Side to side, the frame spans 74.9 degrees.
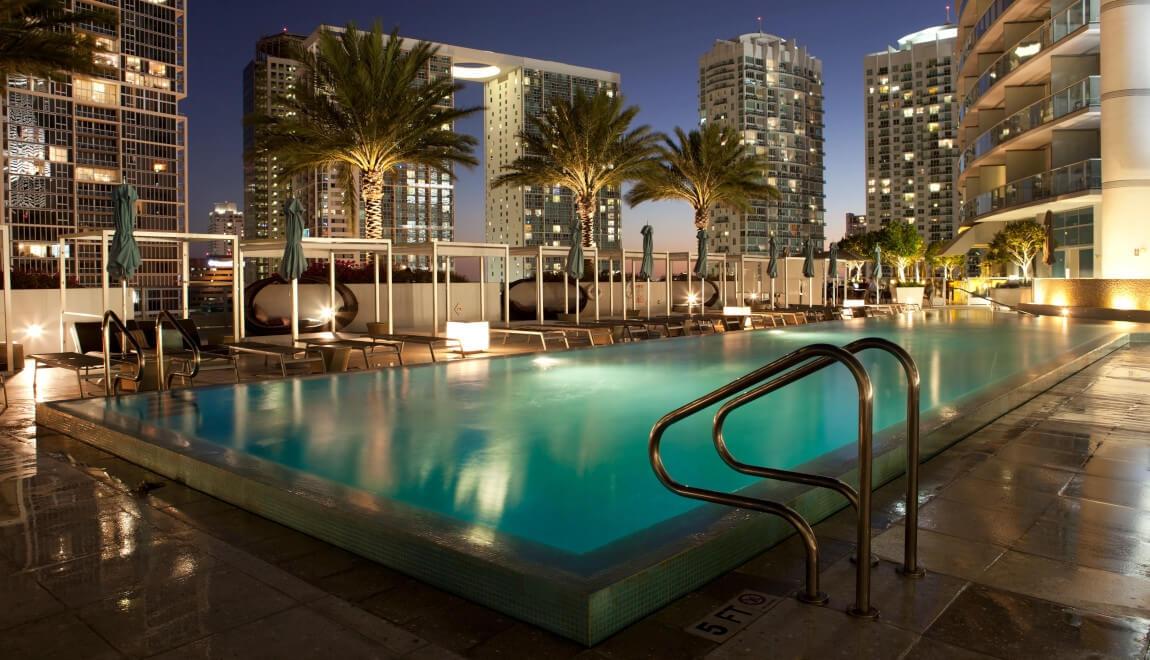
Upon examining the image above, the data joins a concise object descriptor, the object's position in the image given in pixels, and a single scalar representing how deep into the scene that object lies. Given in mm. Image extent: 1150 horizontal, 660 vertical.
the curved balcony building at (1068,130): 23938
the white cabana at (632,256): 20817
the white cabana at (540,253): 17312
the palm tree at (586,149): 25594
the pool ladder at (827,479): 2686
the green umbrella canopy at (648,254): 19266
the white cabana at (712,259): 22203
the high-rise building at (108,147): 106125
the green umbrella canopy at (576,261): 17406
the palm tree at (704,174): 29547
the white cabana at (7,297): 10500
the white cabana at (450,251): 15234
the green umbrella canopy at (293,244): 12141
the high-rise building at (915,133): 147375
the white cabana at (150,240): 11180
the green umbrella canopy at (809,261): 25359
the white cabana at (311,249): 12586
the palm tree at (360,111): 20188
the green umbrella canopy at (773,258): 24438
